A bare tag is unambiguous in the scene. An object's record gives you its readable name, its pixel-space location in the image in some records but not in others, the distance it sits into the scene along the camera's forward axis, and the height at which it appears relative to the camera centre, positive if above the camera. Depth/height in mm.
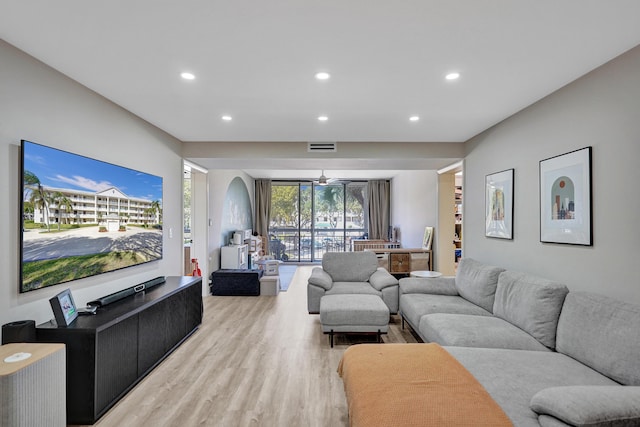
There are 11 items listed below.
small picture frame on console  2188 -650
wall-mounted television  2199 -10
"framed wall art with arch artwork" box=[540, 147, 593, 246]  2508 +148
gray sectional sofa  1458 -896
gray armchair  4152 -888
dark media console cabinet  2188 -1029
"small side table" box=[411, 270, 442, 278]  4477 -823
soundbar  2664 -721
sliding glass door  10094 -66
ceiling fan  7587 +930
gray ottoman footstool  3420 -1106
